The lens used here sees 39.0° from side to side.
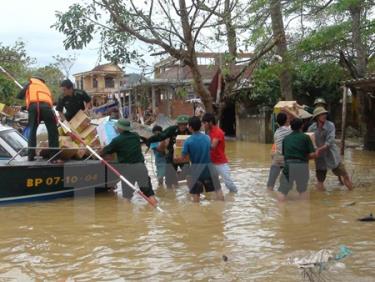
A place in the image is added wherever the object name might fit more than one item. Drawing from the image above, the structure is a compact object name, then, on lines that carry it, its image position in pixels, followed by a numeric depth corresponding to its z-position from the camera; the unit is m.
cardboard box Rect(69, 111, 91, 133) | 10.05
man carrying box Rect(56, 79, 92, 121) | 10.29
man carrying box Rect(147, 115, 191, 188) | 10.38
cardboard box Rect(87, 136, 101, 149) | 10.26
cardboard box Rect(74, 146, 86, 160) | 9.84
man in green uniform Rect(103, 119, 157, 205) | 8.95
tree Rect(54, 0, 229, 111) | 10.80
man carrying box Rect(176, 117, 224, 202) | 8.87
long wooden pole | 8.82
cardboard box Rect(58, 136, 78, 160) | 9.62
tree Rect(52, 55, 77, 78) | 53.50
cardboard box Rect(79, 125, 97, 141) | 10.12
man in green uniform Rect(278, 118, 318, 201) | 8.63
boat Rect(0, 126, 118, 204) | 9.06
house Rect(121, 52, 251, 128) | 30.20
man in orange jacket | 9.38
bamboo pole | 15.57
